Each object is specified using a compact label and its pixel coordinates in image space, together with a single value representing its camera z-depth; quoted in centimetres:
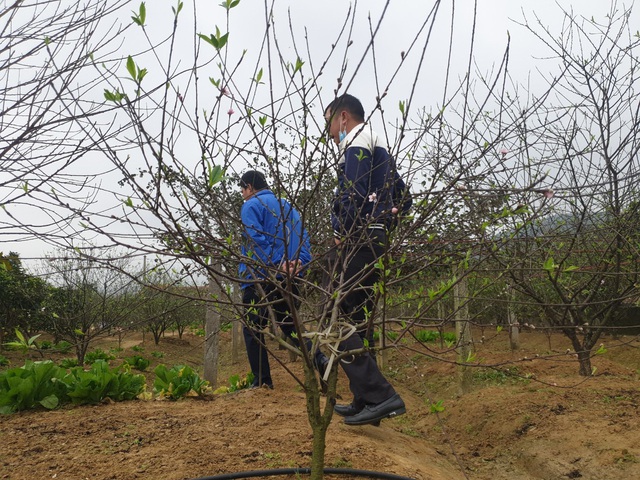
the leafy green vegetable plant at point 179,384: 441
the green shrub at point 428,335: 1234
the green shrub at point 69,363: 749
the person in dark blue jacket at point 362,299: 264
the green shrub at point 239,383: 487
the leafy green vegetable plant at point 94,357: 890
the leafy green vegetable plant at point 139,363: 895
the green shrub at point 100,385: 378
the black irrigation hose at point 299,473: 222
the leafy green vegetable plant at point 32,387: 366
